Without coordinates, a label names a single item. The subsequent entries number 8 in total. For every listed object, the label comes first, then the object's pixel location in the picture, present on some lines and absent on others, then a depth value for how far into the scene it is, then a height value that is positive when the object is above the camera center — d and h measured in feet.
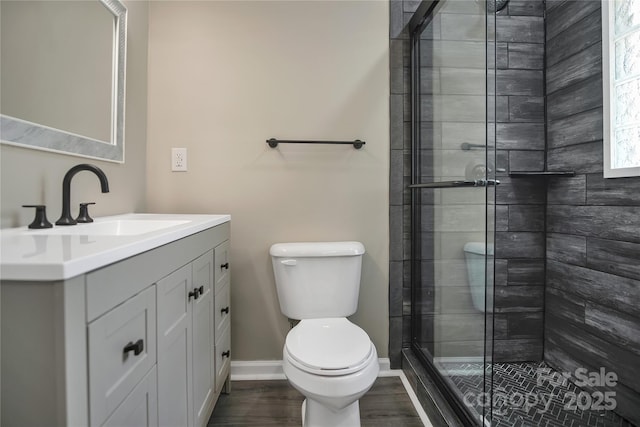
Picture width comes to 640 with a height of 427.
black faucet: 3.58 +0.27
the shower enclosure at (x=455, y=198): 3.73 +0.17
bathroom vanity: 1.70 -0.82
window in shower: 4.50 +1.92
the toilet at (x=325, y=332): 3.69 -1.85
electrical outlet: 5.72 +0.96
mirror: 3.22 +1.71
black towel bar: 5.62 +1.26
